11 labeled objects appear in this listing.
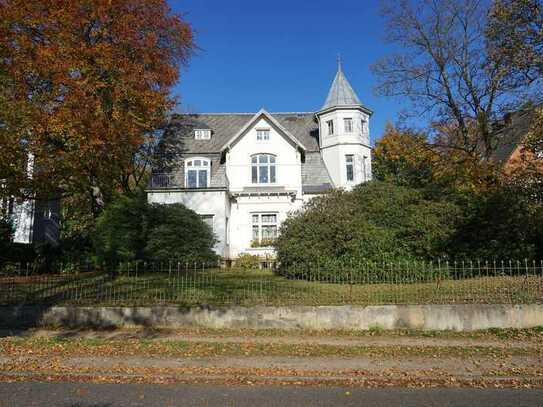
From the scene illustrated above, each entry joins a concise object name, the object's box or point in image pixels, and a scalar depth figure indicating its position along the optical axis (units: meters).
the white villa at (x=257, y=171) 26.53
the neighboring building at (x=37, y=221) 29.69
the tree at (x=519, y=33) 18.47
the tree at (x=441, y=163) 21.46
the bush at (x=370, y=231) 16.72
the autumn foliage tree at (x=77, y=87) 19.33
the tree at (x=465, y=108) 23.70
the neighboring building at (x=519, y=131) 17.89
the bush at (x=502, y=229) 16.48
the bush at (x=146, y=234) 18.95
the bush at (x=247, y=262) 23.88
